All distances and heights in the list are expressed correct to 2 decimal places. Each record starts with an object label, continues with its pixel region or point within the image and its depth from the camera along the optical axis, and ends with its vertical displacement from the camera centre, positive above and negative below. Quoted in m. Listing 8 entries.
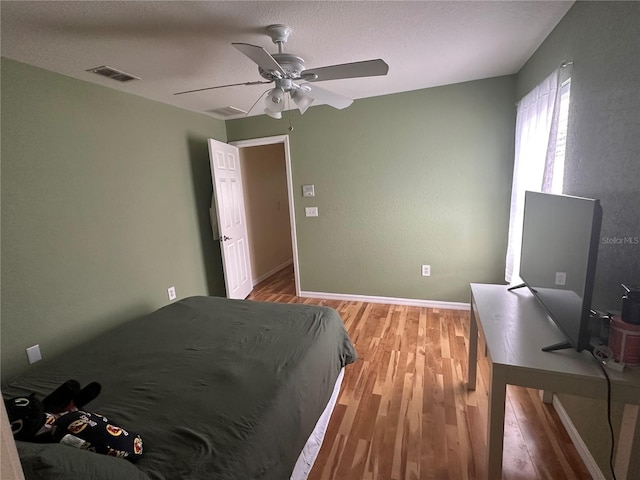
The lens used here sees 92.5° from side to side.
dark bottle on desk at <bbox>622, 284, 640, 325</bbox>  1.09 -0.47
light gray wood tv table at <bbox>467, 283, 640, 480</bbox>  1.07 -0.73
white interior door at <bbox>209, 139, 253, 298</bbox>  3.58 -0.28
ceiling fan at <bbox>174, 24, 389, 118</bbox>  1.69 +0.69
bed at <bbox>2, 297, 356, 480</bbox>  1.05 -0.88
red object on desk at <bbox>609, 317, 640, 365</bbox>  1.10 -0.61
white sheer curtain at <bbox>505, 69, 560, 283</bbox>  1.96 +0.21
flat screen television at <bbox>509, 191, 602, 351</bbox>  1.16 -0.37
